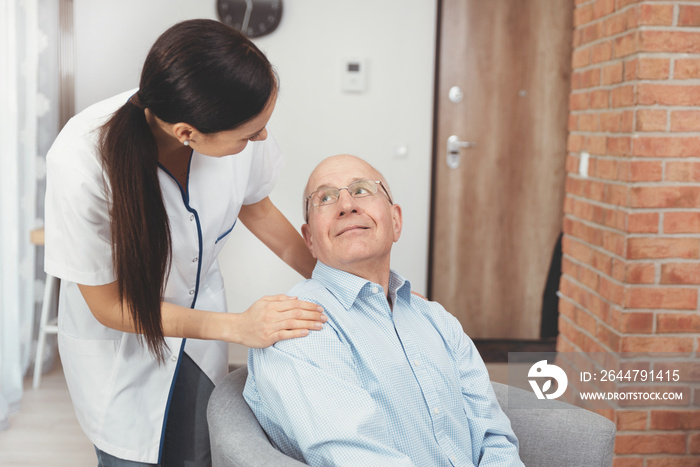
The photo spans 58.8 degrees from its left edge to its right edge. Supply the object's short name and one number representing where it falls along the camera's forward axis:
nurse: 1.02
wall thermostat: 3.55
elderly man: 1.09
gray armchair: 1.09
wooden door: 3.58
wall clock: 3.46
